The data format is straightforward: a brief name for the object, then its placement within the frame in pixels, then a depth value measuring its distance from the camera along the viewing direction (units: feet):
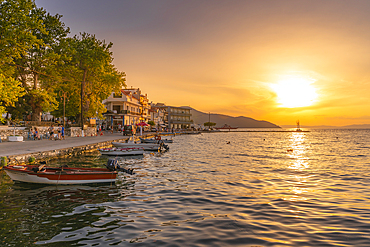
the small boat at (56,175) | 46.03
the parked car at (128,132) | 184.65
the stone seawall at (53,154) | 60.39
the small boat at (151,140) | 148.01
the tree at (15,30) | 101.71
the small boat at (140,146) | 109.73
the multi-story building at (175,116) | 506.89
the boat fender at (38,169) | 45.75
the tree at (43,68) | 130.62
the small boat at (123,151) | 94.79
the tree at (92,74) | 149.07
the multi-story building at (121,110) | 264.11
